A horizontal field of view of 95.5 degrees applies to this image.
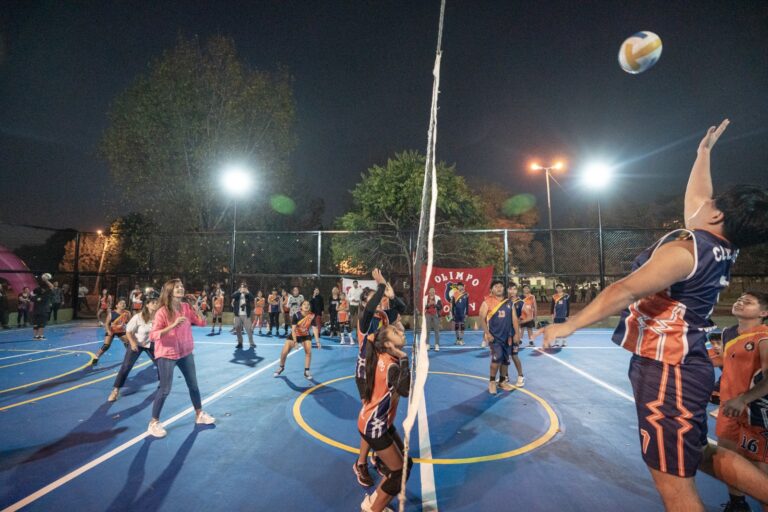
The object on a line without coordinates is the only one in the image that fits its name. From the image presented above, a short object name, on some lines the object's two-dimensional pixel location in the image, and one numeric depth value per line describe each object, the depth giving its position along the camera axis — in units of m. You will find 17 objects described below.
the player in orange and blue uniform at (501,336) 7.16
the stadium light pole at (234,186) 17.45
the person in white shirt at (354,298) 15.72
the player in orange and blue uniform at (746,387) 2.95
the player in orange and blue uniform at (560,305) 12.95
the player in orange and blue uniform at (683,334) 1.83
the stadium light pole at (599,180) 15.19
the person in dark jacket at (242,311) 11.83
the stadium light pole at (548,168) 26.50
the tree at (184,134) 20.89
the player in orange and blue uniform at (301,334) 8.38
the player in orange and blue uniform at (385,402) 3.15
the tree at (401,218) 18.58
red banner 15.92
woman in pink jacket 5.10
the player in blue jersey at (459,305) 13.61
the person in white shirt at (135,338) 6.55
